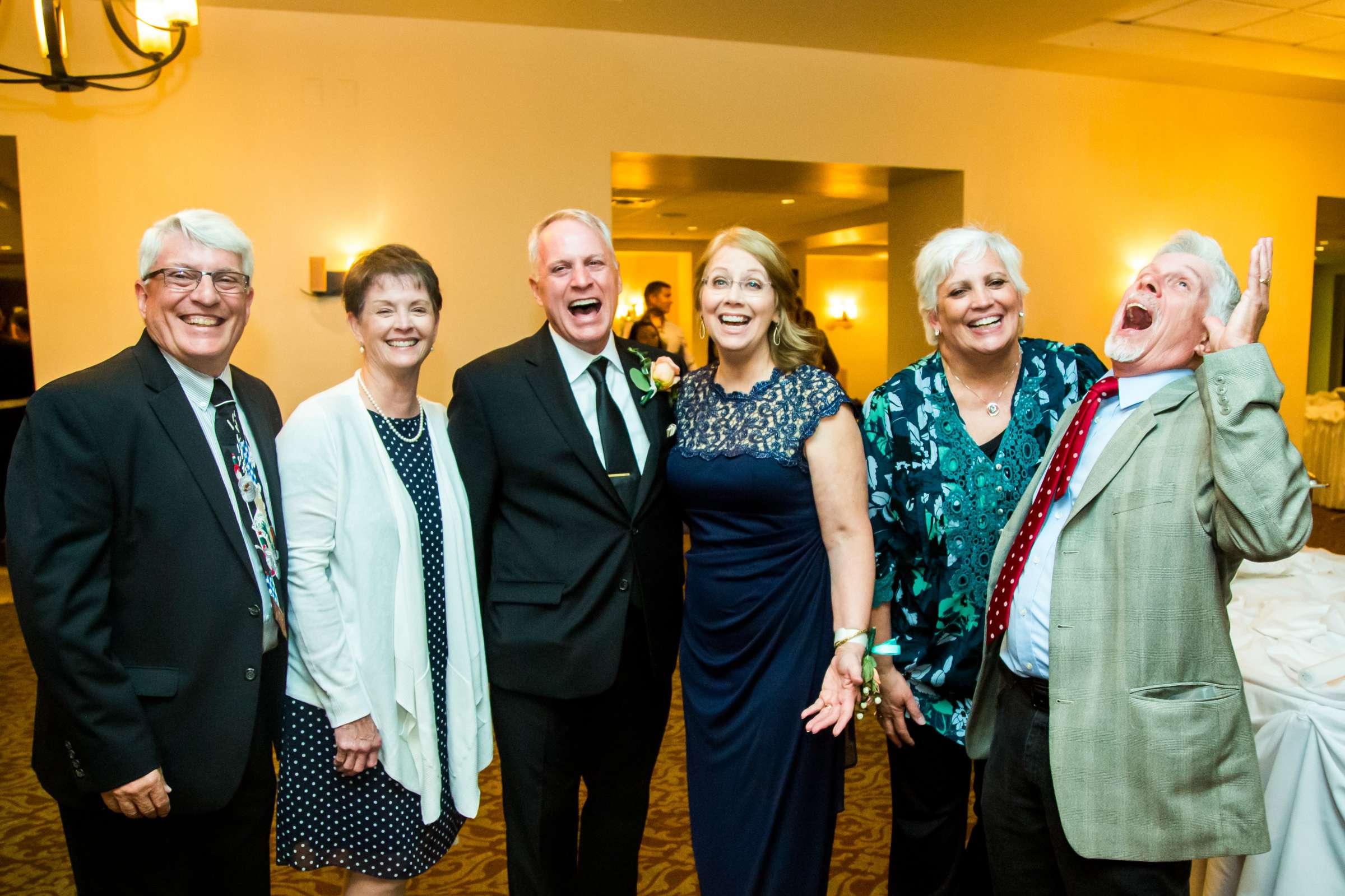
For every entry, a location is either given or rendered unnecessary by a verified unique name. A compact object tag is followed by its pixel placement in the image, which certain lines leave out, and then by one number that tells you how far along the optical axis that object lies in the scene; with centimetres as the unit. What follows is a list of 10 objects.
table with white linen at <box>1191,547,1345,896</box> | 204
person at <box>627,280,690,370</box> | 774
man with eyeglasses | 157
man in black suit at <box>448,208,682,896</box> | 206
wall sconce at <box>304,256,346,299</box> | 578
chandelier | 387
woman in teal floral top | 205
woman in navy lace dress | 202
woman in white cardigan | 185
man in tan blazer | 138
